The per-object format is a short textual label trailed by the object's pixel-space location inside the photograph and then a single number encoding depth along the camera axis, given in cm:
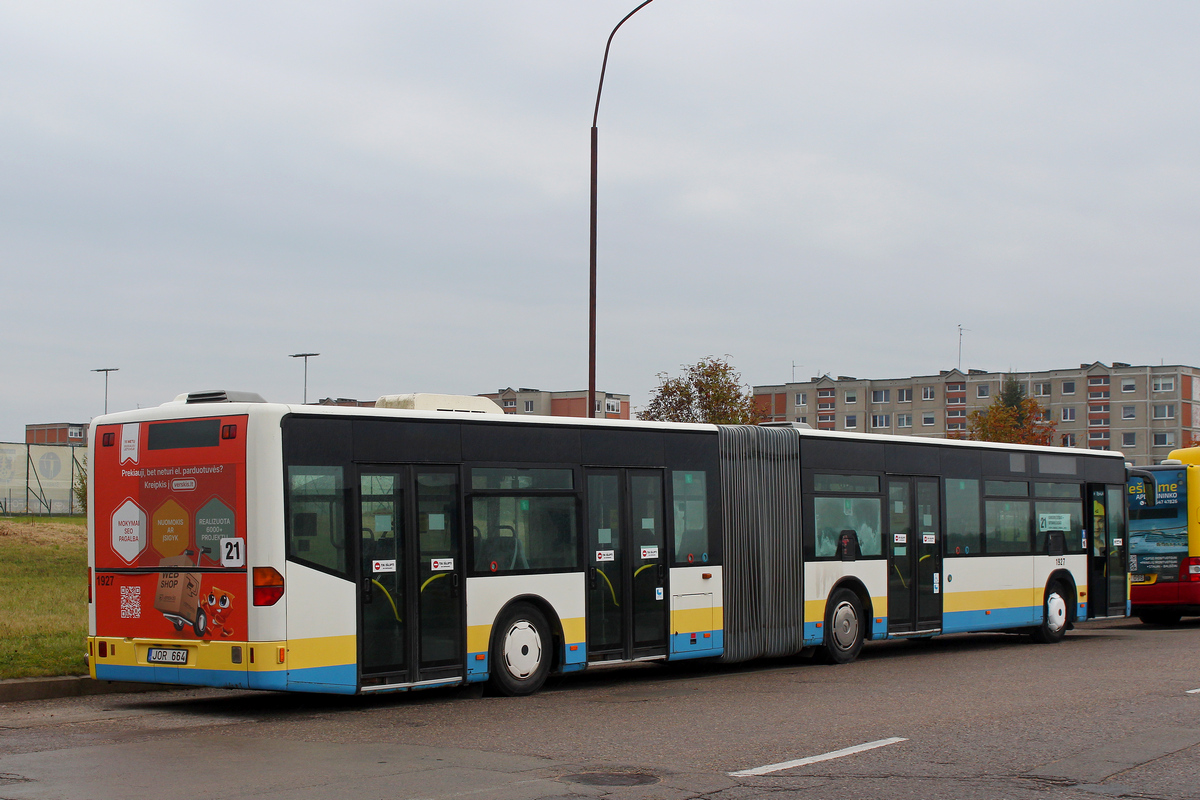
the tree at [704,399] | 3291
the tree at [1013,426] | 5931
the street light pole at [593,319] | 2133
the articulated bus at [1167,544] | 2431
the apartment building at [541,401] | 13250
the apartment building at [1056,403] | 12519
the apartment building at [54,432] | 13888
